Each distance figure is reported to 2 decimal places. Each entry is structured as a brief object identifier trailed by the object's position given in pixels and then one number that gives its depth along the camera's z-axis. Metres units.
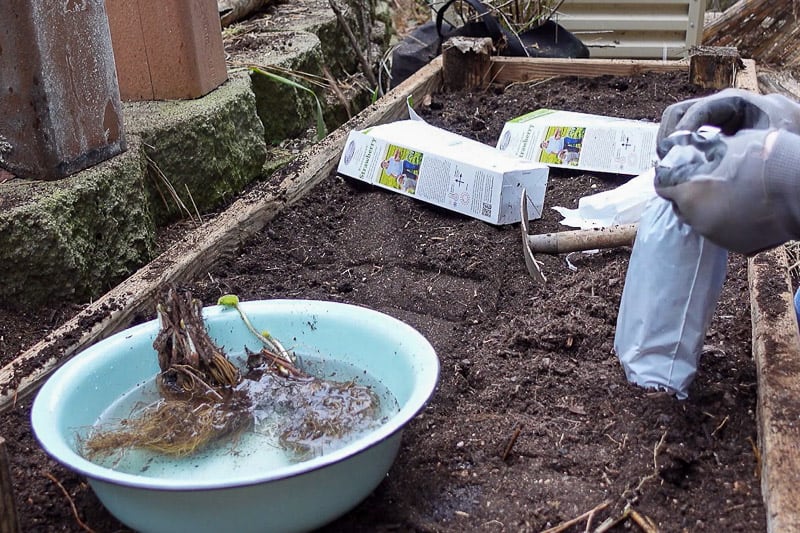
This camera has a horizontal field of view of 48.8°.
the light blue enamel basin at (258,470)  1.10
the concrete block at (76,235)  1.80
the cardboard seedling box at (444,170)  2.31
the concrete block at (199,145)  2.34
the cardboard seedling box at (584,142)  2.61
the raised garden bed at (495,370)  1.29
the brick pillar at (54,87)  1.81
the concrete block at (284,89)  3.22
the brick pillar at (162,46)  2.47
